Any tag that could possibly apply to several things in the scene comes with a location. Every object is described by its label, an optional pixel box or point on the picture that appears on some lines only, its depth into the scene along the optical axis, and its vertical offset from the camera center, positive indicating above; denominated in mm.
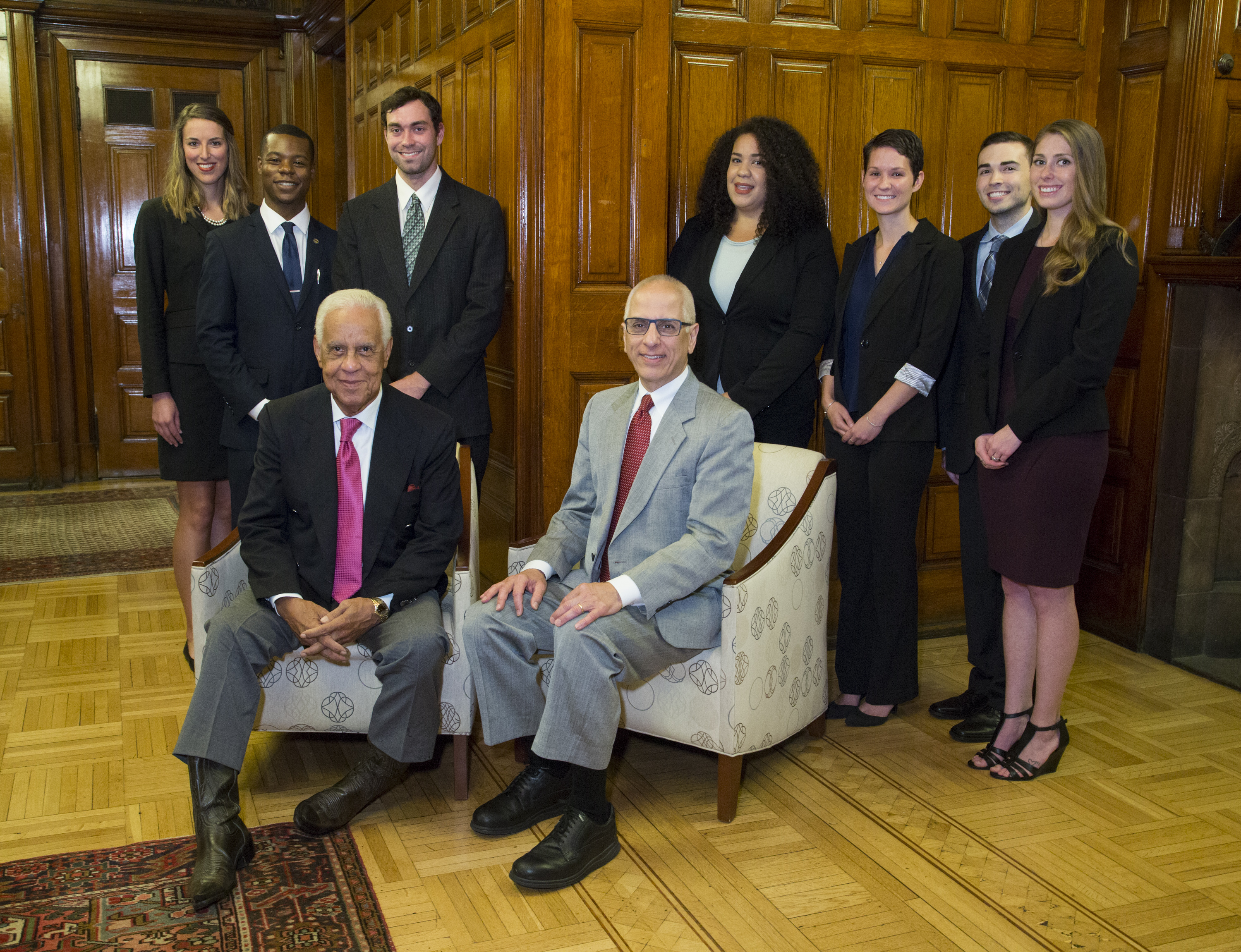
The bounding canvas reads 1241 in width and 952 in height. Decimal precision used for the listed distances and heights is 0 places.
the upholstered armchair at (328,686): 2791 -987
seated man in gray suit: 2523 -703
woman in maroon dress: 2852 -295
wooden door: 7168 +596
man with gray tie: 3252 -416
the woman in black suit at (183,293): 3678 -24
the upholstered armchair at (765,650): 2742 -894
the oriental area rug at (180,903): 2248 -1300
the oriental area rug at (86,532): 5195 -1287
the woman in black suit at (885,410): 3230 -332
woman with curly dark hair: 3355 +54
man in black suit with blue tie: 3447 -34
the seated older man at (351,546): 2635 -632
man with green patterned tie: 3402 +83
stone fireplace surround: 3996 -646
